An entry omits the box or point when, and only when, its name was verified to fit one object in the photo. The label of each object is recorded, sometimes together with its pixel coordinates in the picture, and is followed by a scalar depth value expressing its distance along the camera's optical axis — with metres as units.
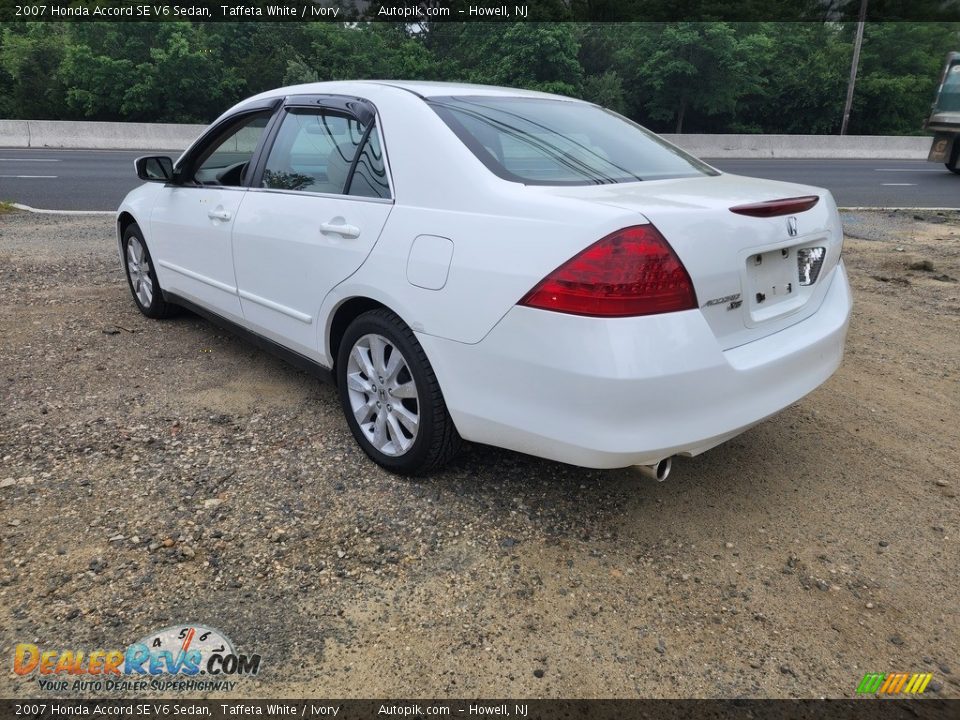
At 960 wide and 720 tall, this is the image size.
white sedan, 2.30
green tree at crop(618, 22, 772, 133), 34.03
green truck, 16.66
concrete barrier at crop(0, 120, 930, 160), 22.42
